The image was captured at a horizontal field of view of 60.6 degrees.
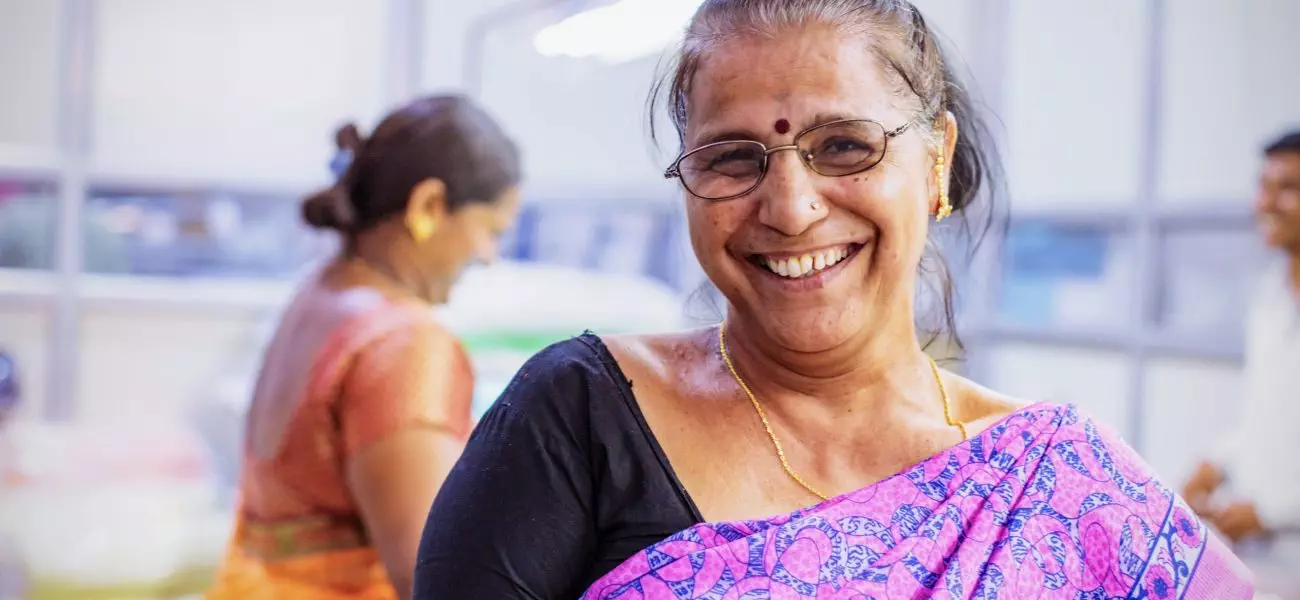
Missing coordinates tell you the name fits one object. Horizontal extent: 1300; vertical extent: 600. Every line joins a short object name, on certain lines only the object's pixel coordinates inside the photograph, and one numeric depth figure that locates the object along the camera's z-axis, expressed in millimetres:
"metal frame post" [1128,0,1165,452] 3379
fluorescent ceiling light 3076
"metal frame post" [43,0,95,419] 3982
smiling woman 1005
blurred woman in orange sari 1497
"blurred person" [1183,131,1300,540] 2732
